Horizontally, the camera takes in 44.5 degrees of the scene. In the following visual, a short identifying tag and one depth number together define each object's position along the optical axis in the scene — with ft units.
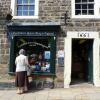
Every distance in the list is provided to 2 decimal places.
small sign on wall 17.94
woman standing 16.46
